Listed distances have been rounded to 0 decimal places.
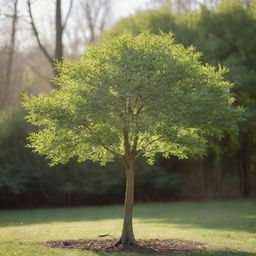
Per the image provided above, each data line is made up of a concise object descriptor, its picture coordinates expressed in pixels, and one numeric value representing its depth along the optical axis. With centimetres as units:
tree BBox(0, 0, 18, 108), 2925
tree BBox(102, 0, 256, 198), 2458
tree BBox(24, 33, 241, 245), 1008
